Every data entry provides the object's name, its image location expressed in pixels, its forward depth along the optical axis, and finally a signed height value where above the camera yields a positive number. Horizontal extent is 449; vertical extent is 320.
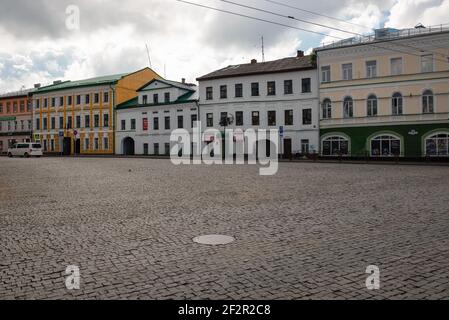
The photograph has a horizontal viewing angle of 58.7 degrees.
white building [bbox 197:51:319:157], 42.41 +6.74
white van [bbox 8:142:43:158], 49.72 +1.54
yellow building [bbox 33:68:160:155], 56.97 +7.59
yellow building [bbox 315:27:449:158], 34.97 +5.79
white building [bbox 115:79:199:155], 50.78 +5.72
